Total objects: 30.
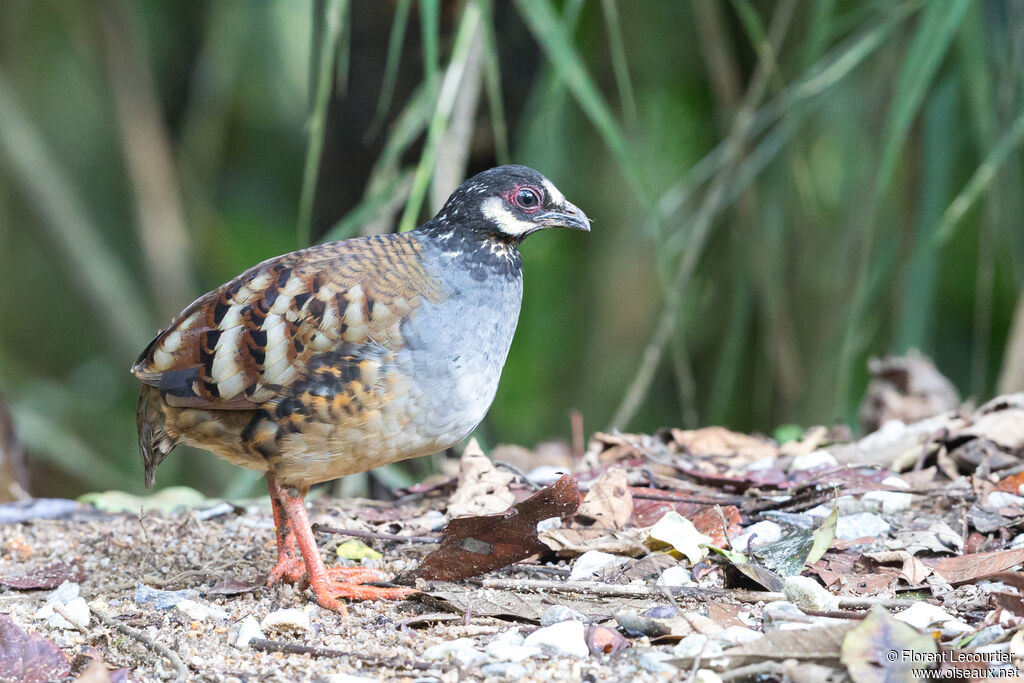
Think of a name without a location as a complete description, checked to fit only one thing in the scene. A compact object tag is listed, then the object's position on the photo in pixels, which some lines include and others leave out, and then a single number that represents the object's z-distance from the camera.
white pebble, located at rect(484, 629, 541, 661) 5.12
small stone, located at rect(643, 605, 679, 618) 5.48
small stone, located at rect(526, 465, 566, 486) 8.00
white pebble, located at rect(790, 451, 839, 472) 7.81
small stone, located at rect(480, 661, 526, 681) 4.93
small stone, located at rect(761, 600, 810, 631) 5.21
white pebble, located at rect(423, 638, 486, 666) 5.13
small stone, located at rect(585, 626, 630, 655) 5.17
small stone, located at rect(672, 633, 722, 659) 4.91
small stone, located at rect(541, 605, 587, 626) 5.57
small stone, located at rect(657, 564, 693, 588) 6.06
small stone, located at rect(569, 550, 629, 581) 6.30
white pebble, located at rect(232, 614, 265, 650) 5.57
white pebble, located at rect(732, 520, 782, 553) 6.51
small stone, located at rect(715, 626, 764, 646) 5.04
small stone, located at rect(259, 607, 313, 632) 5.71
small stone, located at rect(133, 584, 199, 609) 6.19
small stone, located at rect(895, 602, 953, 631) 5.29
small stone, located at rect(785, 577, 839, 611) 5.54
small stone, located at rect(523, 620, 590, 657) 5.18
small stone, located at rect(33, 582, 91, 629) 5.81
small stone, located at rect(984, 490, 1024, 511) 6.83
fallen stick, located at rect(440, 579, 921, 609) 5.53
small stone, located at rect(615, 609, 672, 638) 5.29
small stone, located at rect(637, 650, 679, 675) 4.91
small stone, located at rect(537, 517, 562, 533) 6.95
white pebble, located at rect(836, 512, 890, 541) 6.65
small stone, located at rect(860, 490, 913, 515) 7.00
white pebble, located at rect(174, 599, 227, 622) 5.97
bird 6.25
